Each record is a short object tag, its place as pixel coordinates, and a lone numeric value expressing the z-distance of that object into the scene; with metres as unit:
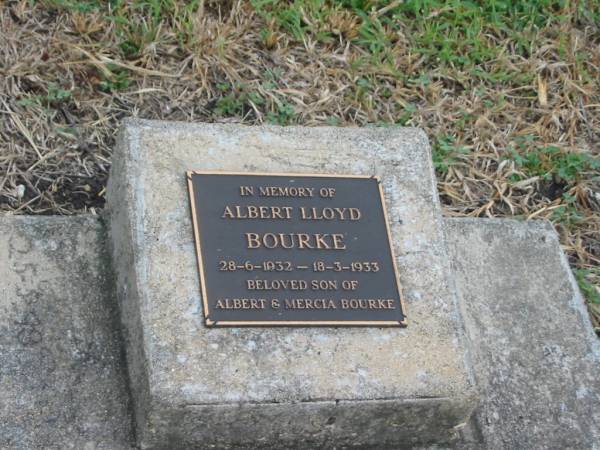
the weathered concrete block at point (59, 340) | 2.47
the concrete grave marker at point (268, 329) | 2.43
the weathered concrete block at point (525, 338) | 2.79
